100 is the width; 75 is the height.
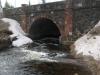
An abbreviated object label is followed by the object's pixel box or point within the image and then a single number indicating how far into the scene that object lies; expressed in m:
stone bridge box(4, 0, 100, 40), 22.44
